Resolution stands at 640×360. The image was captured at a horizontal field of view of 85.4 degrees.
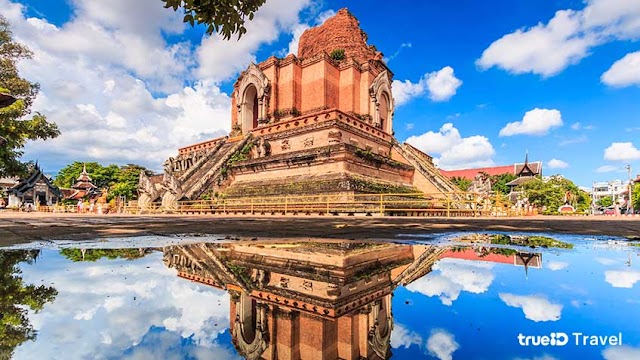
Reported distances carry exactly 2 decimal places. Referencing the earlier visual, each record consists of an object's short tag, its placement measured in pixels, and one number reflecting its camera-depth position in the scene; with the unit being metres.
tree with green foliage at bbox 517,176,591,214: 37.44
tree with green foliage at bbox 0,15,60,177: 15.53
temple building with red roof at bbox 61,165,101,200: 49.97
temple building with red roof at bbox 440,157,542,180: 59.44
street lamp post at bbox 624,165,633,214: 46.99
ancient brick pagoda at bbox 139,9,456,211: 17.05
